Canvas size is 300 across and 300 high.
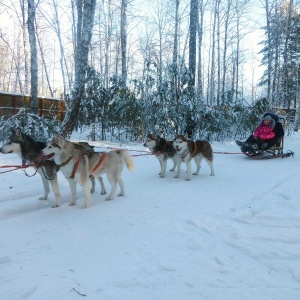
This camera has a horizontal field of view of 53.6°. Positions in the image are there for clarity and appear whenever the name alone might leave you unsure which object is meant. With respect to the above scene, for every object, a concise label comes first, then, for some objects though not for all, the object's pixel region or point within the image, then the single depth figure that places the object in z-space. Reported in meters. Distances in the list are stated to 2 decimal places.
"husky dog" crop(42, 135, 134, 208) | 4.39
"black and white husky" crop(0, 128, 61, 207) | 4.55
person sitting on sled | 9.30
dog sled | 9.31
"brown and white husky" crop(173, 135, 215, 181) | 6.51
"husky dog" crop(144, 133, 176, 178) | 6.76
